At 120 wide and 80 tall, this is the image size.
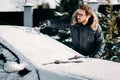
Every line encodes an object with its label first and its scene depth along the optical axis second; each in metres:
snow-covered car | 2.56
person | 3.74
